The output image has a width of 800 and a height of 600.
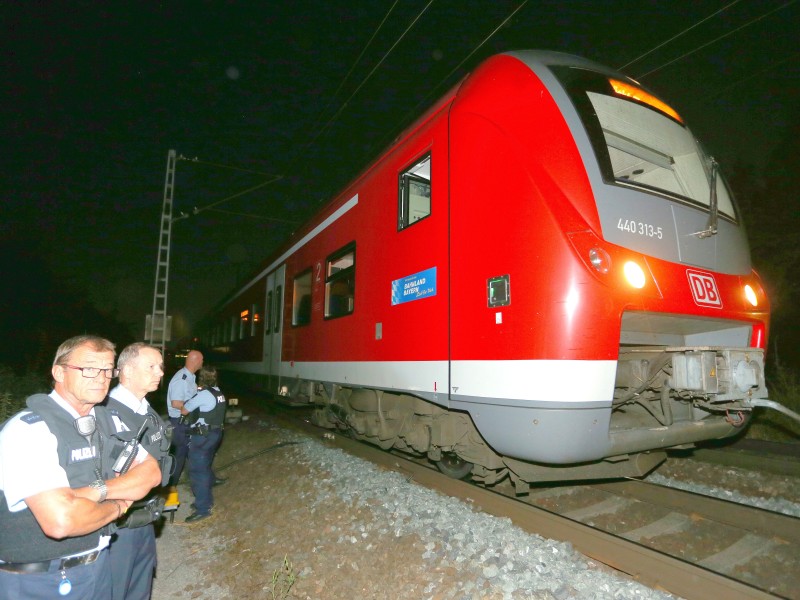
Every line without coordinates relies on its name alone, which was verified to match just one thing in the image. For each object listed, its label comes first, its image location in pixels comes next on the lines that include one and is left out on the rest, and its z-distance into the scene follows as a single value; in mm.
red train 3119
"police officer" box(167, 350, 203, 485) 5320
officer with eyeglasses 1875
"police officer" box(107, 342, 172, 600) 2445
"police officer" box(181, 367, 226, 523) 5043
